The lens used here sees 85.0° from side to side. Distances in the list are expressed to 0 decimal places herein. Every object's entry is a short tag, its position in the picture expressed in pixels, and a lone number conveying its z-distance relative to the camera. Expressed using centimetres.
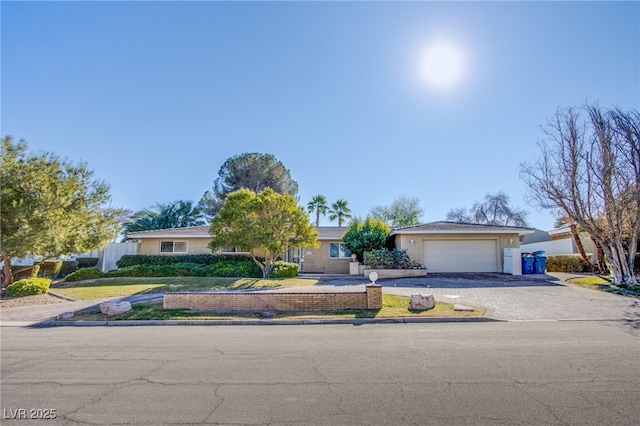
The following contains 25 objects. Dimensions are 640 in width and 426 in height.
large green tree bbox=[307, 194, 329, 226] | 3794
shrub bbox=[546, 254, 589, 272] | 2194
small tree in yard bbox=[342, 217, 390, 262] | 2195
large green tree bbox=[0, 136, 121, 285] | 1349
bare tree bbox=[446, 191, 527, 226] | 4109
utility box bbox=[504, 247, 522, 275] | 1955
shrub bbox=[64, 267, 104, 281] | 1956
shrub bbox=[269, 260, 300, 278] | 1997
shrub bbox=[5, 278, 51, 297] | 1388
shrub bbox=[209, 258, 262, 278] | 2050
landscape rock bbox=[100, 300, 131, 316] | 1043
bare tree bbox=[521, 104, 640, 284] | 1561
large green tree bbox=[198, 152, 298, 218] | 3609
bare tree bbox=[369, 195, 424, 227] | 4162
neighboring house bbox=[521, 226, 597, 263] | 2538
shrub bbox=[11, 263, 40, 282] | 1728
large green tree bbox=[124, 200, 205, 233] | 3625
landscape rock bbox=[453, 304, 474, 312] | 1014
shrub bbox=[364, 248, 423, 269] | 1969
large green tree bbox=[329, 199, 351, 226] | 3825
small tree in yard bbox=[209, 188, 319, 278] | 1897
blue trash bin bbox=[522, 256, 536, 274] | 1989
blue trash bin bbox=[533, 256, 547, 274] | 1984
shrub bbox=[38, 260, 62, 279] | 2119
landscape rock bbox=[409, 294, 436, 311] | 1037
